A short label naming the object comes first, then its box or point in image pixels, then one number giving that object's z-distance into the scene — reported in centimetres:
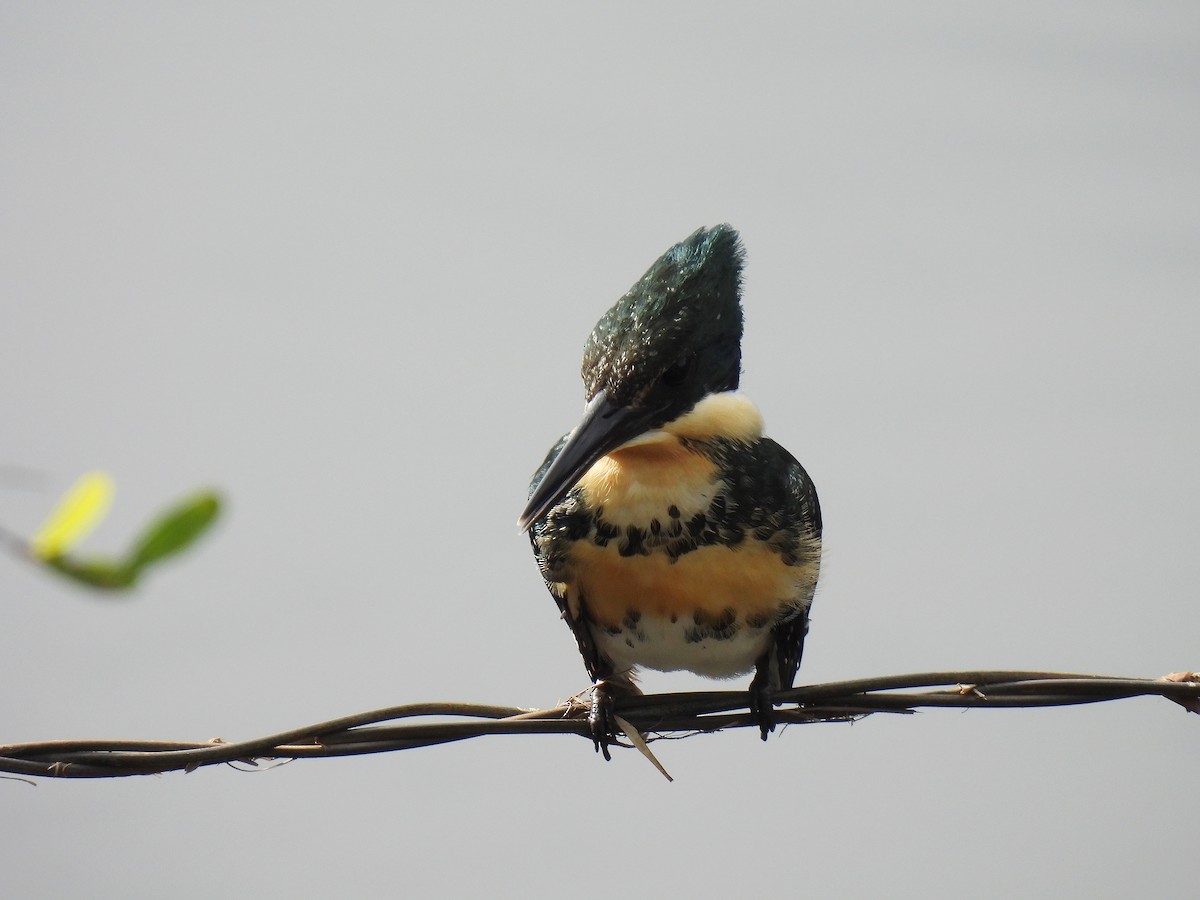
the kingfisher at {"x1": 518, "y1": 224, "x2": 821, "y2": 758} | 461
